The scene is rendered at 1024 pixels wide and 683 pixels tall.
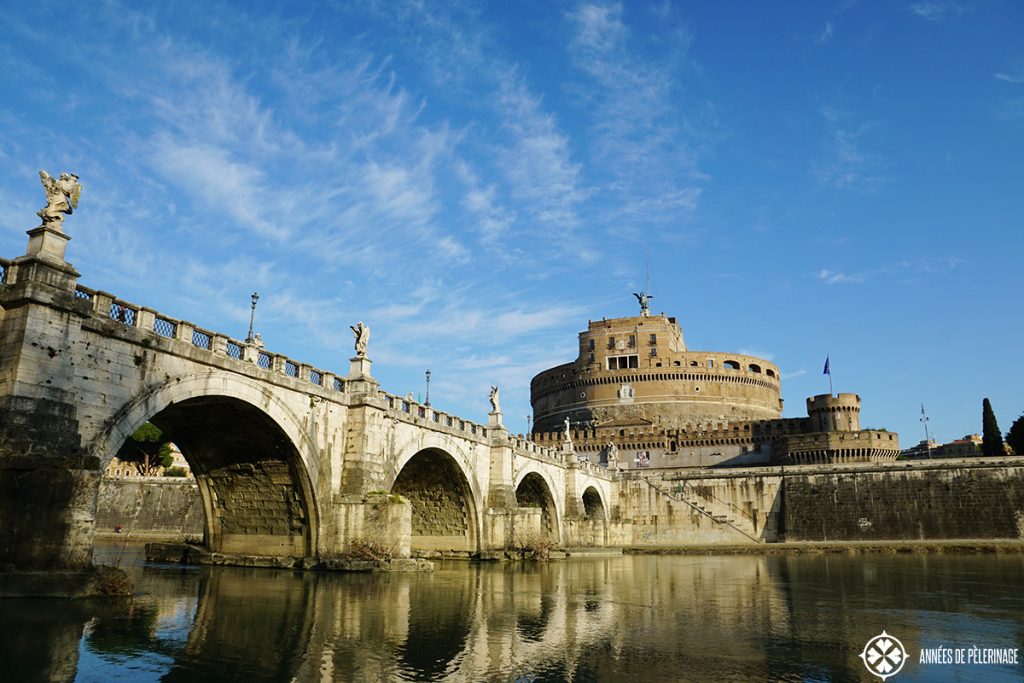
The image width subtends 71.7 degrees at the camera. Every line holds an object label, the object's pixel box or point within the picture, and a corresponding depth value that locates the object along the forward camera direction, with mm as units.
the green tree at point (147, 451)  64312
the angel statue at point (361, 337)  28984
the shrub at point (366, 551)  25484
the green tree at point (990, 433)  68438
